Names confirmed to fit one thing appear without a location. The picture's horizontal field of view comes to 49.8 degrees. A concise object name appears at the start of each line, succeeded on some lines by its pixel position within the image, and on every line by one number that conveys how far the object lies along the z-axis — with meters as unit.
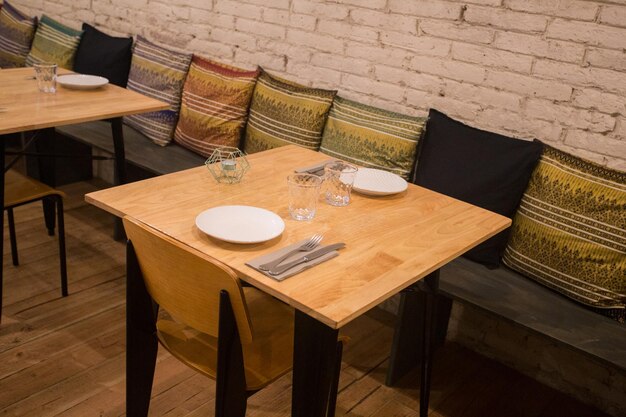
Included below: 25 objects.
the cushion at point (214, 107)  3.42
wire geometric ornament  2.19
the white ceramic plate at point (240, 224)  1.77
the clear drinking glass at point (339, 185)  2.12
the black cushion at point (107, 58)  3.94
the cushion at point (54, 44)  4.07
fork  1.64
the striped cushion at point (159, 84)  3.63
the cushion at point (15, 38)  4.31
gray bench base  2.20
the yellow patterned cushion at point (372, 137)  2.90
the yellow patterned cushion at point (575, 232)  2.35
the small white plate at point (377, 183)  2.19
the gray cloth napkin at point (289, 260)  1.63
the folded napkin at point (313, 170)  2.27
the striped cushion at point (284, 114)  3.19
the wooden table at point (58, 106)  2.58
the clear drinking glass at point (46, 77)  2.96
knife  1.63
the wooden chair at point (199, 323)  1.58
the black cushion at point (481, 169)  2.60
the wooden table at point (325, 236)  1.60
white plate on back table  3.07
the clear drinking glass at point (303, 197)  1.94
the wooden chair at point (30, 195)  2.72
